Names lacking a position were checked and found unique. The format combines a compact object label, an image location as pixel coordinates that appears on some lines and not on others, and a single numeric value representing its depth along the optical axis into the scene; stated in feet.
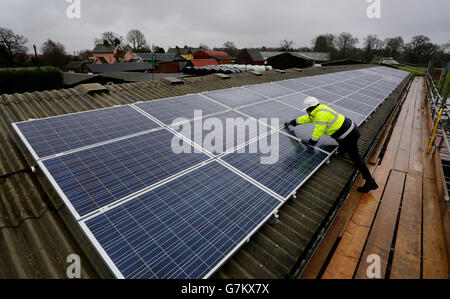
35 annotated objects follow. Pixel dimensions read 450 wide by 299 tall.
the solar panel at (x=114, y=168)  11.55
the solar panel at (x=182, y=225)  9.29
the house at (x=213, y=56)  289.29
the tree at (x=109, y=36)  352.22
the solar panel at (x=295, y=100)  28.63
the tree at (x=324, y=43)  359.66
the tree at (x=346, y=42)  325.87
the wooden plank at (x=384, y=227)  13.46
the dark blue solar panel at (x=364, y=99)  35.23
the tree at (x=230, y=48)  435.16
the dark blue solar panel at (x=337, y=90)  39.30
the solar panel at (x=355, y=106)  30.40
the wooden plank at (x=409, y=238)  13.06
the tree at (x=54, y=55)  275.80
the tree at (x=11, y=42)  230.89
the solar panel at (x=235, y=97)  26.43
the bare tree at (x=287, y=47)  341.29
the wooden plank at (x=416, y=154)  24.01
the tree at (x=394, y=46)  313.03
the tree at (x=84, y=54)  367.04
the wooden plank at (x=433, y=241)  13.05
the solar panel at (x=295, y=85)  38.19
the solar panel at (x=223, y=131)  17.42
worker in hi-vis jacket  18.57
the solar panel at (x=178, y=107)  20.89
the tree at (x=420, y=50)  269.73
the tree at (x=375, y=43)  347.28
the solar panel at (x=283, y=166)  14.78
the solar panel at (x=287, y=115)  21.03
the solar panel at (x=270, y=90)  31.92
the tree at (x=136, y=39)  368.27
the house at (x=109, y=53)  262.47
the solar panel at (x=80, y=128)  14.69
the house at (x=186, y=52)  334.30
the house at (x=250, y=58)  219.82
